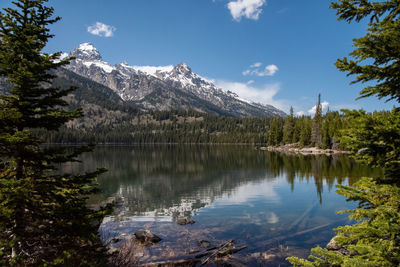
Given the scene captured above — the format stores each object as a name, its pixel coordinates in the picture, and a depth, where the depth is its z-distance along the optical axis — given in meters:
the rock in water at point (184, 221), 27.07
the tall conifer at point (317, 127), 136.38
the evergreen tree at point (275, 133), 169.50
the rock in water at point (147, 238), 20.91
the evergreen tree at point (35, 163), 7.97
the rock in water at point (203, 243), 20.15
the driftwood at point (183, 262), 15.96
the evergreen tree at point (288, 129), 158.50
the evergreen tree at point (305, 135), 143.00
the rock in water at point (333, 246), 18.40
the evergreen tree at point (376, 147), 5.77
